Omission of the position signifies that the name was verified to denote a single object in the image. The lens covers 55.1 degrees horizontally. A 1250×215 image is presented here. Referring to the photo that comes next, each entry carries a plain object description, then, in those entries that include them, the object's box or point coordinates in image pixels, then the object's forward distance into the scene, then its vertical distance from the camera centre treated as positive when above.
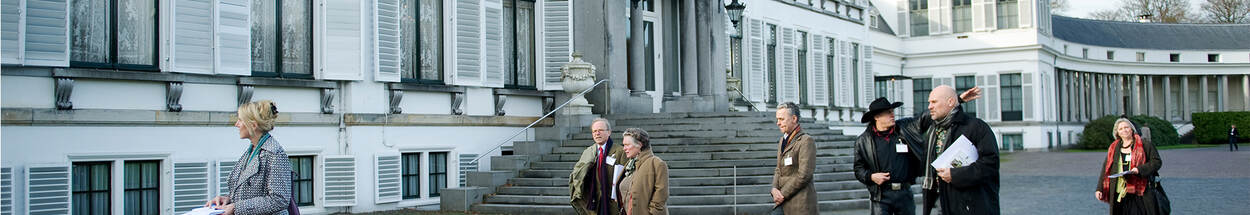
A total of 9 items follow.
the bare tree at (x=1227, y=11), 73.75 +6.33
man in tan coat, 8.99 -0.36
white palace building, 12.45 +0.58
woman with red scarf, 10.02 -0.48
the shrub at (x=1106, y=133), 52.34 -0.85
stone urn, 18.47 +0.62
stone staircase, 15.36 -0.66
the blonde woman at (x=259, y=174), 6.08 -0.25
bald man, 7.23 -0.30
